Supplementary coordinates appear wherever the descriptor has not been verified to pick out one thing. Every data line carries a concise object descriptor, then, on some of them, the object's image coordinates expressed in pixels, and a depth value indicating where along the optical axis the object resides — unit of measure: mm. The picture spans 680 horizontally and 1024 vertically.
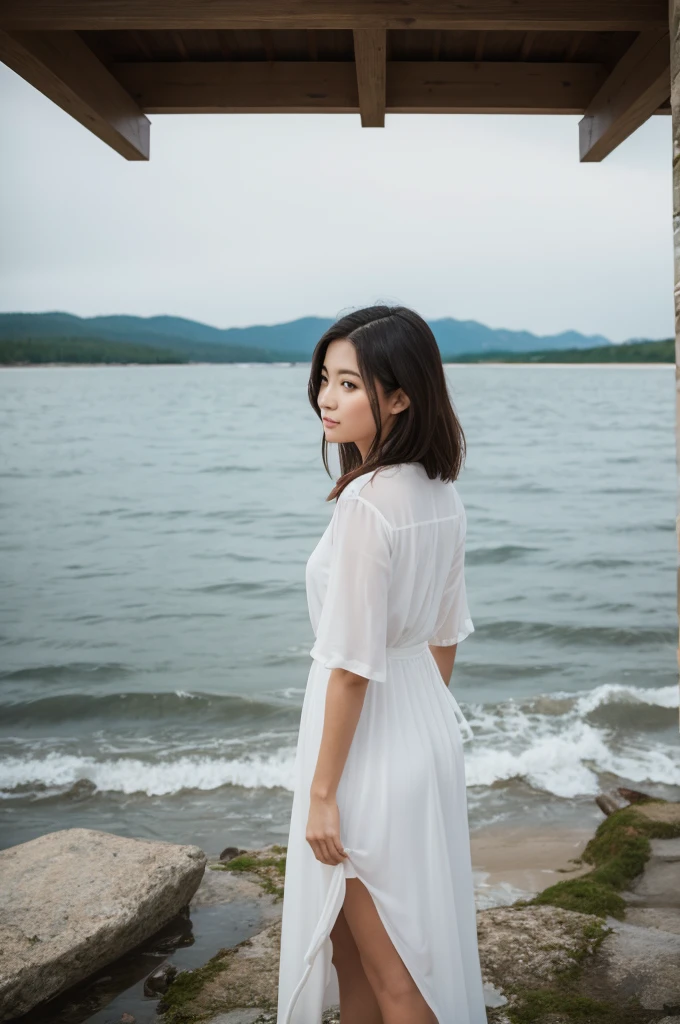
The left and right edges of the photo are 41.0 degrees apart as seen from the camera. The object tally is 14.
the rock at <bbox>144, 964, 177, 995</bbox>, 2969
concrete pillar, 2072
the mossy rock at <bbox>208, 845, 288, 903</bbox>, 3887
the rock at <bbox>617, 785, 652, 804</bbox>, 4770
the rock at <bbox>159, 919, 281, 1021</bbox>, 2822
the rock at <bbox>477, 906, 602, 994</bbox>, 2857
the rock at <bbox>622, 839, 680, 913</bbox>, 3625
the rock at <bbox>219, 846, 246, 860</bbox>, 4434
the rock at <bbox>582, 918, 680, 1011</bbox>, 2721
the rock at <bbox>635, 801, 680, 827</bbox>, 4273
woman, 1622
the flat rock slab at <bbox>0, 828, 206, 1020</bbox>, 2752
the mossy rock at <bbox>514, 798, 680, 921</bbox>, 3576
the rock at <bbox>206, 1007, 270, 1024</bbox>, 2664
